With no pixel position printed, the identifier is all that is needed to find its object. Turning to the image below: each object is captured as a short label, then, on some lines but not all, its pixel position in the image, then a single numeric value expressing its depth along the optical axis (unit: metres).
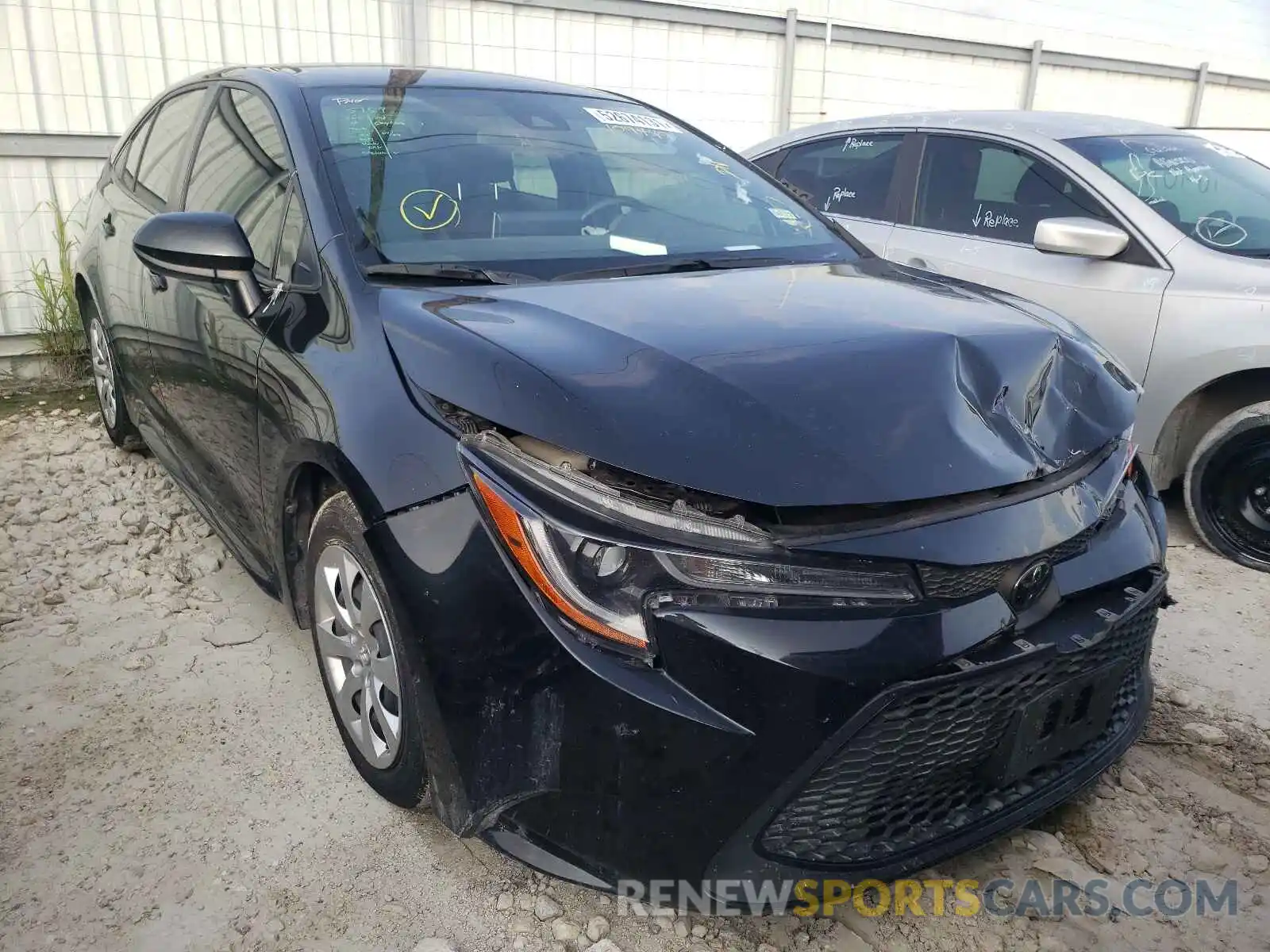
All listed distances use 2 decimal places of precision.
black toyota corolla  1.56
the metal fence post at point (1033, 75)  10.28
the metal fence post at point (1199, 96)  12.52
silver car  3.47
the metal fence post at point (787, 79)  8.37
